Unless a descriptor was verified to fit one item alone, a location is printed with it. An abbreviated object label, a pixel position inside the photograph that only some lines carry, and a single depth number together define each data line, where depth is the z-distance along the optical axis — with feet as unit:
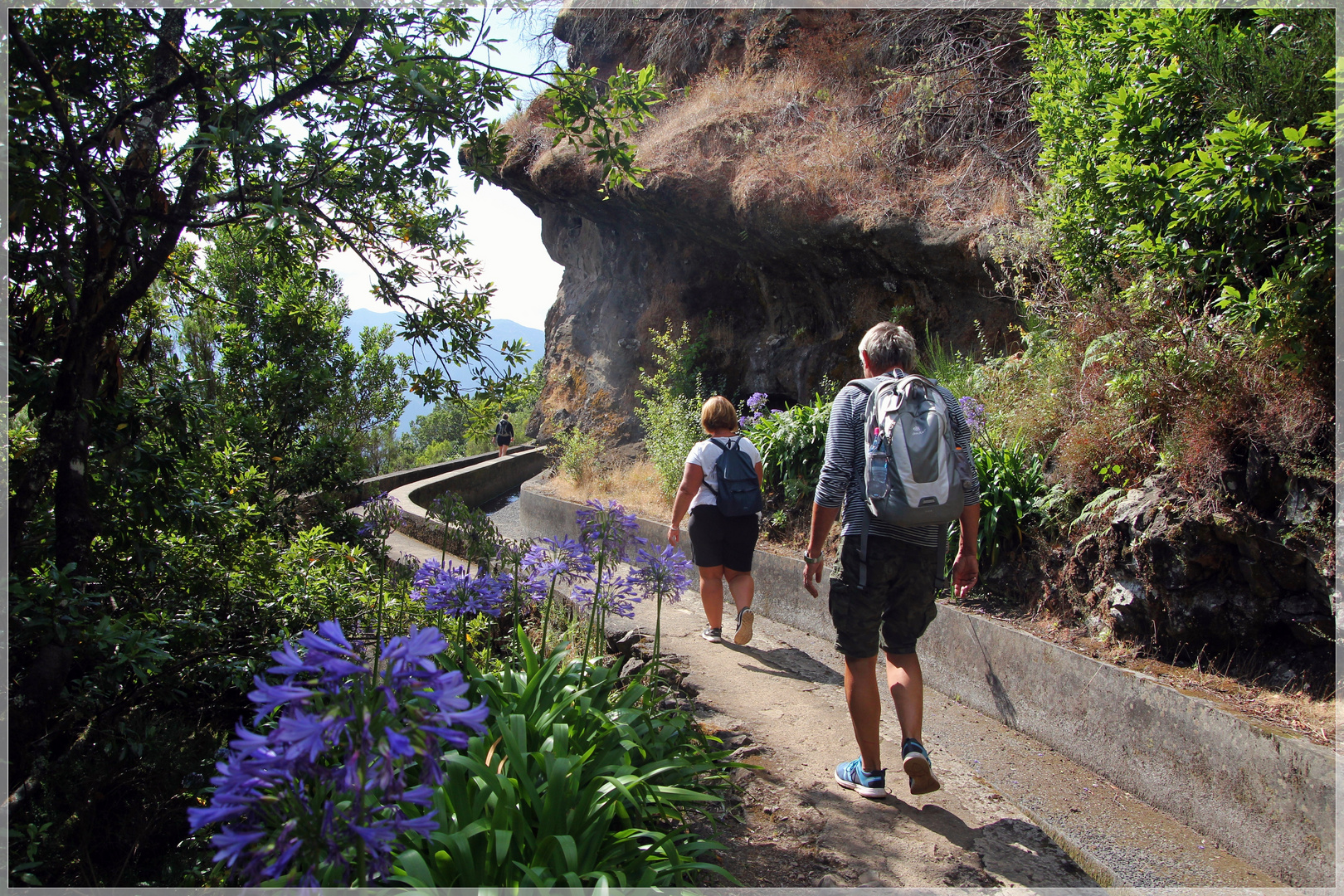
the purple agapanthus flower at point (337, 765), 4.39
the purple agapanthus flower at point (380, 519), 11.79
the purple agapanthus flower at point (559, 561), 11.03
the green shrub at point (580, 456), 45.93
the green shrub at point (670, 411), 35.06
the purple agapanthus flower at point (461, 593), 10.48
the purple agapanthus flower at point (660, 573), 11.85
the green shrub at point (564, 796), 6.95
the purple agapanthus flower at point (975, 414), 20.57
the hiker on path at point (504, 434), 70.55
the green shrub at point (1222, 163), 11.82
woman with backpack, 17.78
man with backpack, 10.71
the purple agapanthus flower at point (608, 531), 10.75
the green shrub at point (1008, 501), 17.31
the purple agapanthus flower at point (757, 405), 29.89
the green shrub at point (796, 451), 25.08
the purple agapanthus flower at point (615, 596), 11.38
